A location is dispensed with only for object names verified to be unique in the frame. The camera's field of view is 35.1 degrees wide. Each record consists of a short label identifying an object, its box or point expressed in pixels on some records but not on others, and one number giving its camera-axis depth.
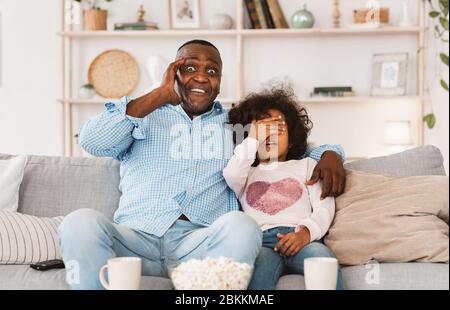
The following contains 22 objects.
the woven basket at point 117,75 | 4.87
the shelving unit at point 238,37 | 4.61
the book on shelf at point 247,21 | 4.72
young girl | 2.02
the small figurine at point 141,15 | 4.80
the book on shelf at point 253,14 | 4.69
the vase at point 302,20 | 4.62
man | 2.07
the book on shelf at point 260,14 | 4.69
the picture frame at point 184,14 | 4.78
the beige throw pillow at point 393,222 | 2.00
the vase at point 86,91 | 4.79
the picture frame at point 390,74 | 4.68
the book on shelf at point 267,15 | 4.69
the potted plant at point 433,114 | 4.38
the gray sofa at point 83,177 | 2.36
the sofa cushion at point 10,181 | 2.31
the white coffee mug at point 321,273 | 1.50
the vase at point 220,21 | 4.70
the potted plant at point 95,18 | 4.77
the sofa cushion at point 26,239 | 2.12
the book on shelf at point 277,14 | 4.67
